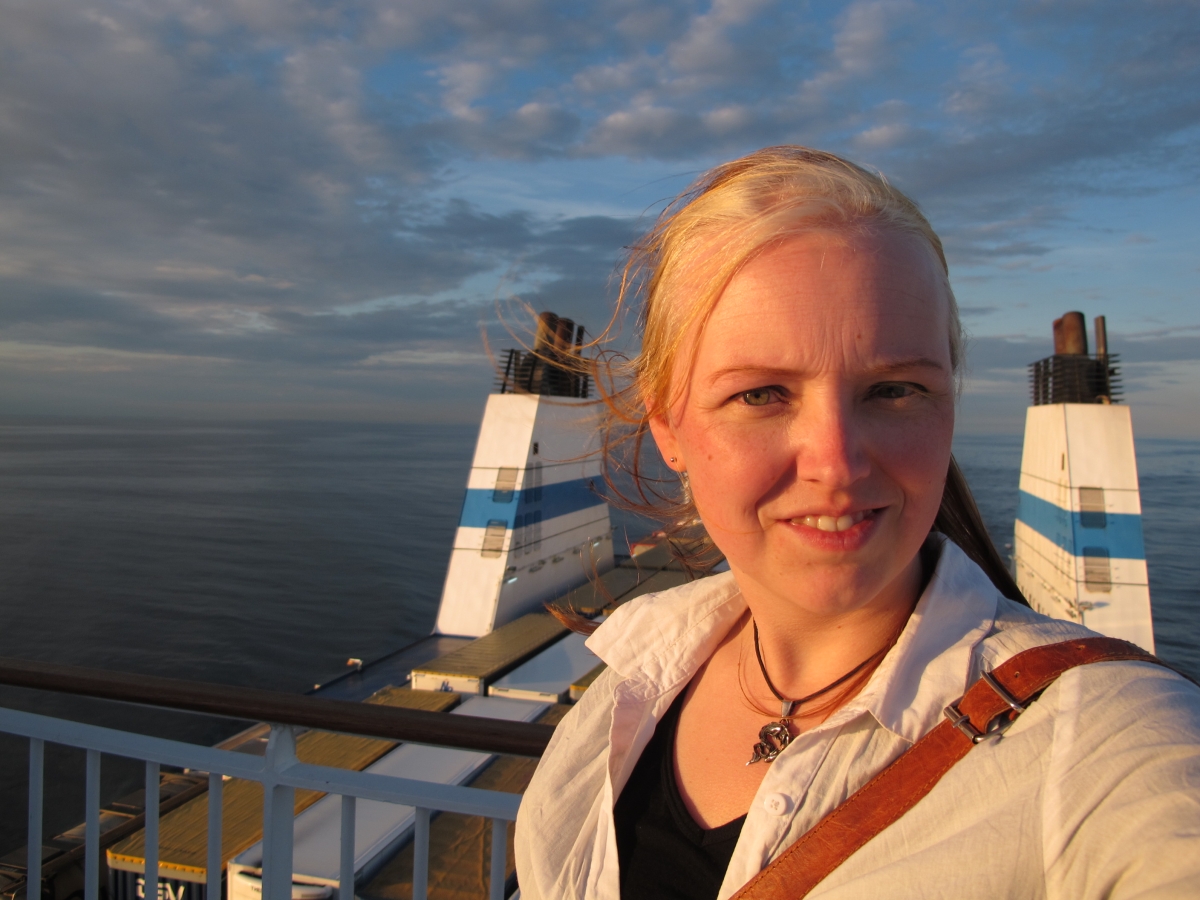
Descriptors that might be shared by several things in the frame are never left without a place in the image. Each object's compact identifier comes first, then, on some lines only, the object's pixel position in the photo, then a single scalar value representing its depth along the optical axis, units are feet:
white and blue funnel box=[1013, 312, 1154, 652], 38.03
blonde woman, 1.21
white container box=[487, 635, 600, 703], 31.60
